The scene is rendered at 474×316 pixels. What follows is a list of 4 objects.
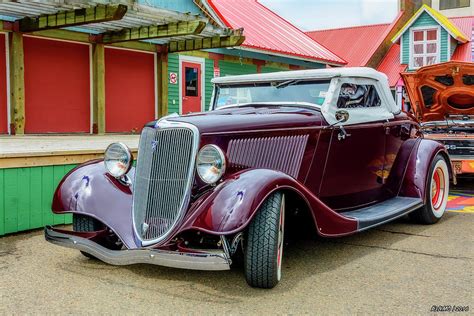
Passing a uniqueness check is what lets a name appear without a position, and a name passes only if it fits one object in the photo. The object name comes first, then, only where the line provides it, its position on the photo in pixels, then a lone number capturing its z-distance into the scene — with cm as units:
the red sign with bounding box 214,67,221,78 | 1445
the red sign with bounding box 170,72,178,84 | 1333
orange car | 777
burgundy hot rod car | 352
